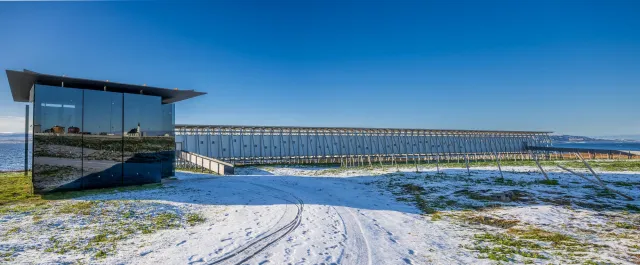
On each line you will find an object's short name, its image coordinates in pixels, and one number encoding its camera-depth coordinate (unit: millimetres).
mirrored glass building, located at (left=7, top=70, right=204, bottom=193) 15234
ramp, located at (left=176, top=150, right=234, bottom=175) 26328
